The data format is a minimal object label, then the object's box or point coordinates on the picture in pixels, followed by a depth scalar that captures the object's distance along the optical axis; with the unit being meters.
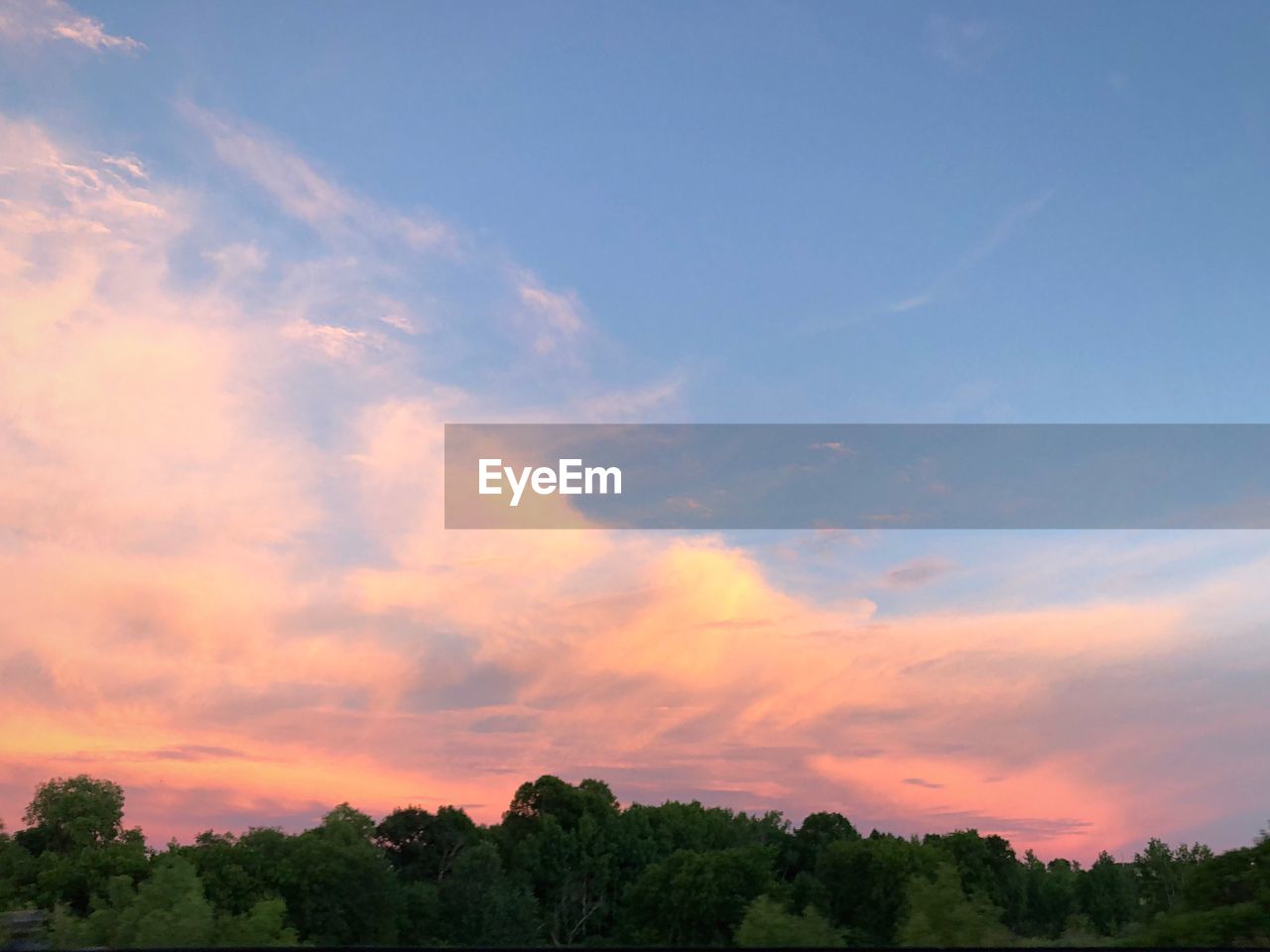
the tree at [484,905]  62.72
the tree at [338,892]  56.34
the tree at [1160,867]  51.84
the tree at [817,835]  81.25
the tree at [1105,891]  71.00
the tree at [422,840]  74.94
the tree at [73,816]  82.94
